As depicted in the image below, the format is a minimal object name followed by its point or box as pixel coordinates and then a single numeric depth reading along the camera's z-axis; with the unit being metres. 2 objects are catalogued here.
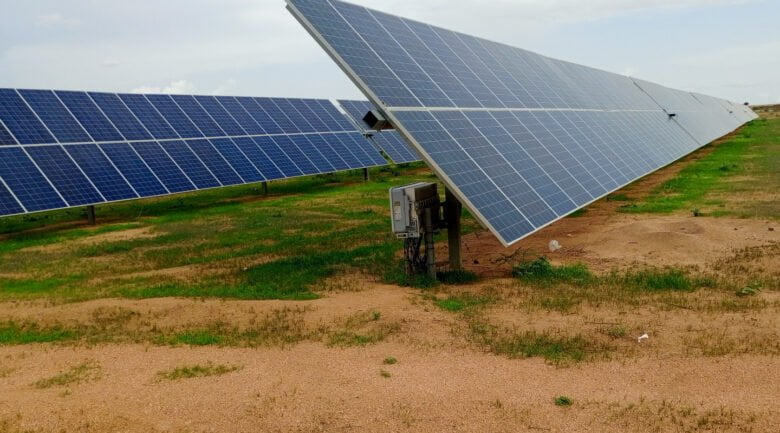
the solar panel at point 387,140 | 42.89
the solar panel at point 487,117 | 11.99
